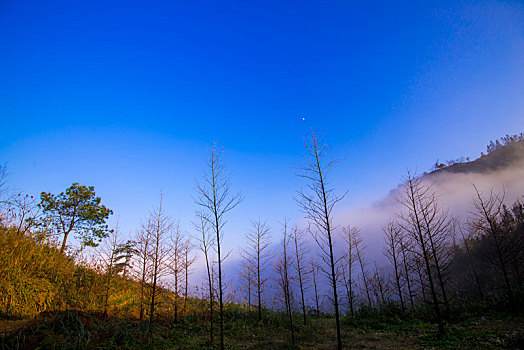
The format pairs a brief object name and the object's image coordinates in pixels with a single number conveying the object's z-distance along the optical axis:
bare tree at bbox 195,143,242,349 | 9.34
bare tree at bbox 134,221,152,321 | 12.57
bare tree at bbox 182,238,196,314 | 15.56
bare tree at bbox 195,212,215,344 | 10.20
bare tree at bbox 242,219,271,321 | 16.21
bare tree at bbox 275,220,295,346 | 12.39
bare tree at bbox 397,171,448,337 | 11.60
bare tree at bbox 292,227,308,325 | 19.27
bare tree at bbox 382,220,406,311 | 18.33
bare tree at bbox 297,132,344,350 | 8.28
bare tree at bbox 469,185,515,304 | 14.10
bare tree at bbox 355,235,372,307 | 21.15
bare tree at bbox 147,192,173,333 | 12.18
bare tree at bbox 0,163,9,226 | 12.14
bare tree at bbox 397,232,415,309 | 18.78
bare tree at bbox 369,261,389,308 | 18.19
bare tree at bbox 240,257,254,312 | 17.31
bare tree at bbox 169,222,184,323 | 14.81
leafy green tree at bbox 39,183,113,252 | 23.56
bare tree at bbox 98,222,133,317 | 13.77
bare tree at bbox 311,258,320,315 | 23.65
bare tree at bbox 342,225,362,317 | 19.57
